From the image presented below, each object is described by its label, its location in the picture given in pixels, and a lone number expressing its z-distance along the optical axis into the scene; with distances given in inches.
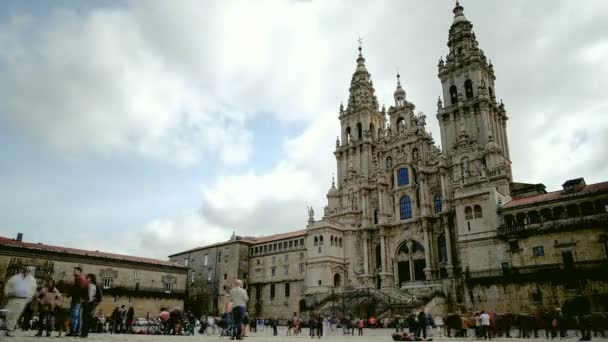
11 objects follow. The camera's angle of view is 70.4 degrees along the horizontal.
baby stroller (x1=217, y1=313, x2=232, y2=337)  637.3
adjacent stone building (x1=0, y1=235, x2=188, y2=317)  1722.4
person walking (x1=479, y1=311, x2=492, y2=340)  841.5
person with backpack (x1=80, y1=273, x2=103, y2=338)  494.5
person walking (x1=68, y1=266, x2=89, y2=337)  482.4
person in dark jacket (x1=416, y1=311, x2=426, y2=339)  780.6
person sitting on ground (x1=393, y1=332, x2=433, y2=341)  736.4
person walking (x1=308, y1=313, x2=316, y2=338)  1007.8
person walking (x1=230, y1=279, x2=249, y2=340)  520.7
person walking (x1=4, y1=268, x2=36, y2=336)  432.1
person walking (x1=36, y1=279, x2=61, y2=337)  540.8
